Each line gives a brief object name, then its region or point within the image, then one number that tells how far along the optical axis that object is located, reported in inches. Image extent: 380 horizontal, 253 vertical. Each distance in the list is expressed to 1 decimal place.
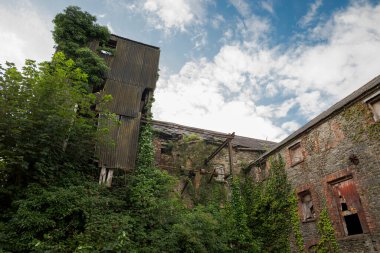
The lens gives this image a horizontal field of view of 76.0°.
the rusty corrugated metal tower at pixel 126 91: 478.0
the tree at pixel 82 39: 520.1
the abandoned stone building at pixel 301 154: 381.4
